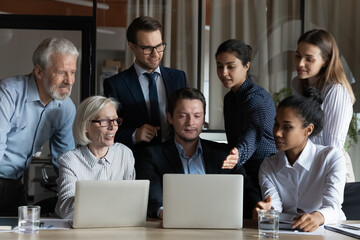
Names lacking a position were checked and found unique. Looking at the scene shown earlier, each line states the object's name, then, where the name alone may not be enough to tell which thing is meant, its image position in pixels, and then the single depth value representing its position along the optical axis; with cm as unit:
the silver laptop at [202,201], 278
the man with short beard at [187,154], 336
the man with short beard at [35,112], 342
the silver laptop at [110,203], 273
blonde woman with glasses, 310
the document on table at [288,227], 278
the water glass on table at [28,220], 269
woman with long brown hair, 361
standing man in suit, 364
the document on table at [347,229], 273
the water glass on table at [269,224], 268
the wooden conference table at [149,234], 263
